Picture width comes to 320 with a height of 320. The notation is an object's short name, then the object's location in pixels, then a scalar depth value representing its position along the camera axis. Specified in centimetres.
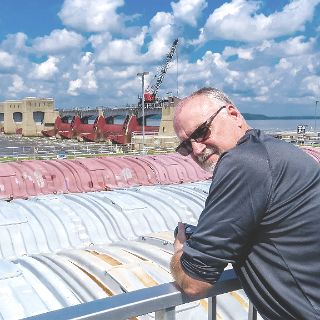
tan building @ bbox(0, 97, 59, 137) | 10744
